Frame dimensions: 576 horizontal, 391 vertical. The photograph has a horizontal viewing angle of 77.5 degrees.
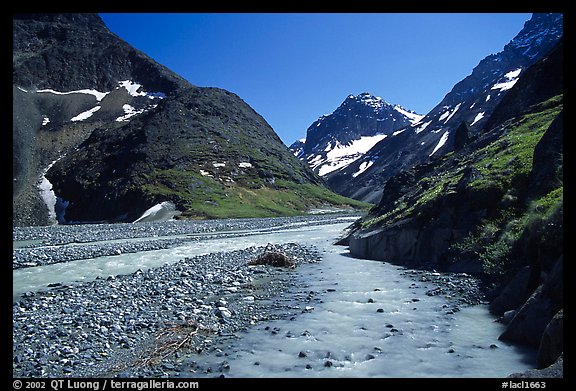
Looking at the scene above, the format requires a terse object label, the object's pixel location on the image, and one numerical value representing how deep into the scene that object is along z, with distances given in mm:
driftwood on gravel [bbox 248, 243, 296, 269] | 27750
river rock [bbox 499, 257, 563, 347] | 10391
